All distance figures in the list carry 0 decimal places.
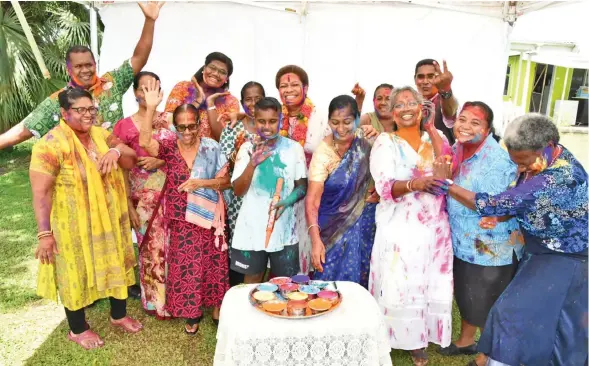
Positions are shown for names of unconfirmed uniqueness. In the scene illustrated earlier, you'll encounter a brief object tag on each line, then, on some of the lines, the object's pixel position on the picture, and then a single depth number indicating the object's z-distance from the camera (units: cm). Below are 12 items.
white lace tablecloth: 221
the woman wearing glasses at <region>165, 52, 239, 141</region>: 373
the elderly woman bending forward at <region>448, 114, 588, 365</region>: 236
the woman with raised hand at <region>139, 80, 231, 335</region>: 325
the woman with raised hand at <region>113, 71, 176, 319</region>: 351
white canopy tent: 527
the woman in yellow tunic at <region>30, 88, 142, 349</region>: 294
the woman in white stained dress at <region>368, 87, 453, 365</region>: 292
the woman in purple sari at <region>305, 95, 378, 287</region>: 303
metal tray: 227
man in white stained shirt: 302
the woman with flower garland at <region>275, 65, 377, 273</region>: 349
